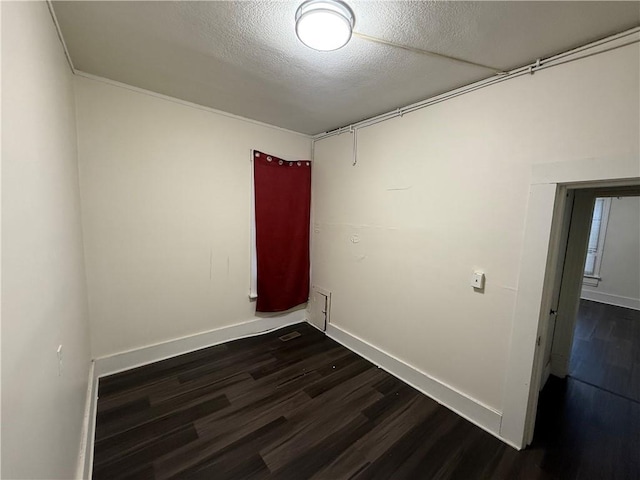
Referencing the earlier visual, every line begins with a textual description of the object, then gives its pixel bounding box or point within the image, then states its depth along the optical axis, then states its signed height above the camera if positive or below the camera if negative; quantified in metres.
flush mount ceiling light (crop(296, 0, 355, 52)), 1.21 +0.93
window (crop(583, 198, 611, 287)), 4.69 -0.31
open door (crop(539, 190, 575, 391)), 2.19 -0.62
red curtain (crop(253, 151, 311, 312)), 3.00 -0.21
